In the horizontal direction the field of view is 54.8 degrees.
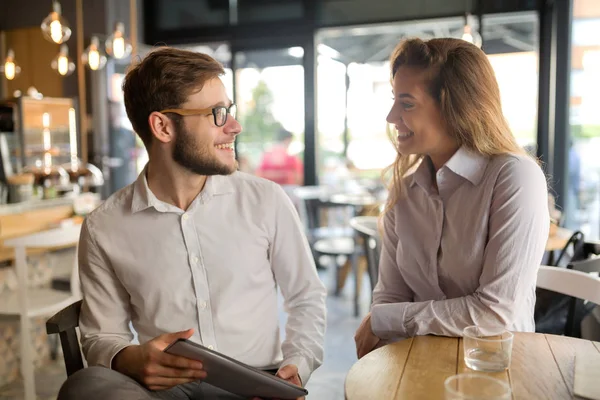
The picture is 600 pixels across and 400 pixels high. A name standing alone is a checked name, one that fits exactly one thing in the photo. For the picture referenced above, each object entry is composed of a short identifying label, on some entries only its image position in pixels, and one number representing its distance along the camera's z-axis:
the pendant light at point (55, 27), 4.09
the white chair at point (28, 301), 2.65
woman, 1.52
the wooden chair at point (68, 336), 1.56
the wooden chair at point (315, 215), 5.49
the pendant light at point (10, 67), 5.72
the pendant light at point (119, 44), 4.60
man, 1.60
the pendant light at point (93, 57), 4.94
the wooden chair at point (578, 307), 1.99
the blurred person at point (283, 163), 7.01
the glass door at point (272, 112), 6.91
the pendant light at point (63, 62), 5.14
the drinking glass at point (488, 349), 1.21
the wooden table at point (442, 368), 1.13
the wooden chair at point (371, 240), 3.05
